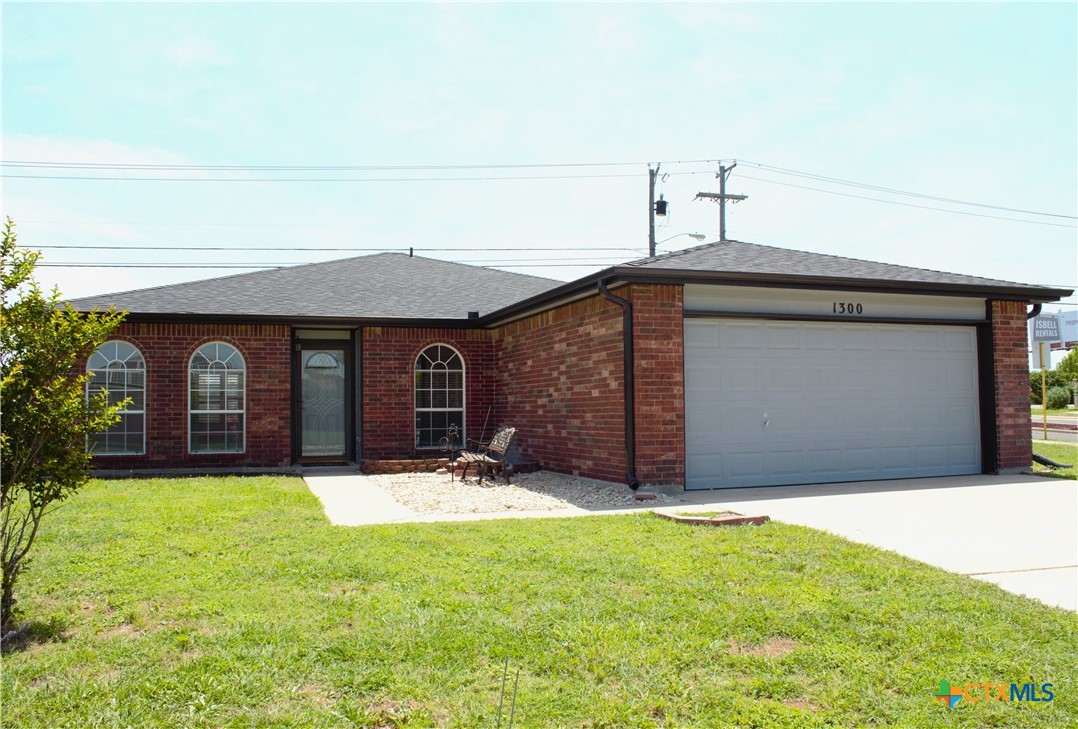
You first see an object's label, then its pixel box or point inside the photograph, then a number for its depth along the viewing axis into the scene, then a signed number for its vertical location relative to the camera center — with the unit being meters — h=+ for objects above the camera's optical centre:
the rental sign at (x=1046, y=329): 31.98 +2.56
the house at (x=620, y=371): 10.52 +0.37
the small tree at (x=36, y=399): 4.36 -0.01
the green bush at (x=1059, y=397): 43.53 -0.50
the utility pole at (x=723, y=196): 27.98 +7.22
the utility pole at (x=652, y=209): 27.86 +6.76
